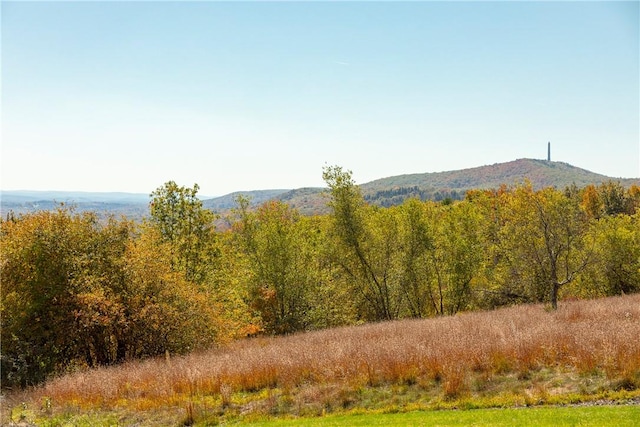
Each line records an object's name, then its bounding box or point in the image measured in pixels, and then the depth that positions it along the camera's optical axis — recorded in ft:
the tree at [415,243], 120.37
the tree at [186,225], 98.37
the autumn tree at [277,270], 109.70
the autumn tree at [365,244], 111.04
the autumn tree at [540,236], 90.32
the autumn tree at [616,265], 127.75
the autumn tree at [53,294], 62.90
